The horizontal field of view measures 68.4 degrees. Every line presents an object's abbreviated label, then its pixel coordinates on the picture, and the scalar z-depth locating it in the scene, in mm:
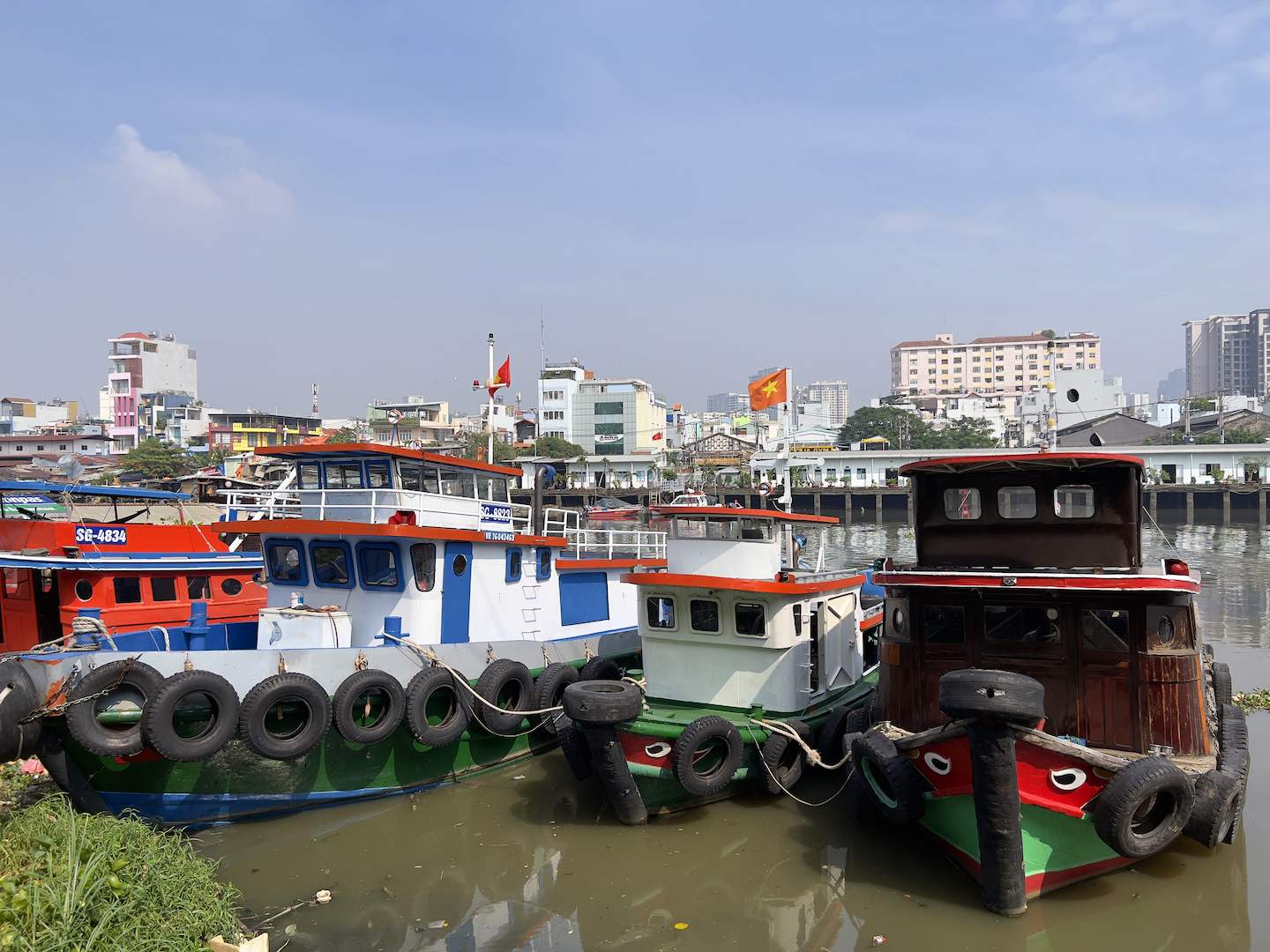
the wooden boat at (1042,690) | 7309
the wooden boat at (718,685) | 9406
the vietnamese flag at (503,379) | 15242
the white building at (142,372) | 89062
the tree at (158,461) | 58094
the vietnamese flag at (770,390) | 13391
